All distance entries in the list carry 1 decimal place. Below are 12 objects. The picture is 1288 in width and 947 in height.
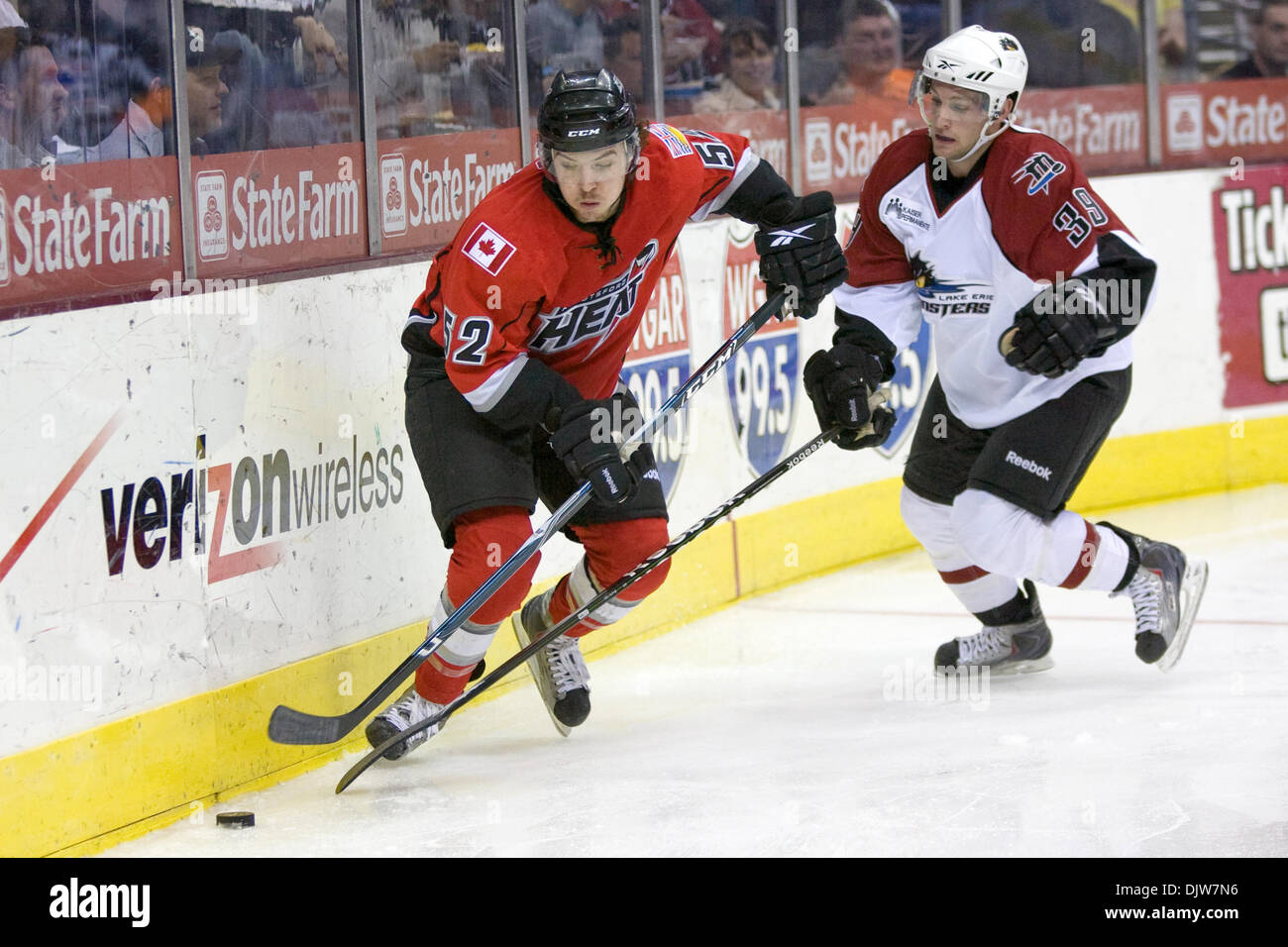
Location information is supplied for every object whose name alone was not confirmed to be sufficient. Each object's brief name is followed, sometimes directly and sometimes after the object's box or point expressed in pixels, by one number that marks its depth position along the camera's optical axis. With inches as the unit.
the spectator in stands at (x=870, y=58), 454.9
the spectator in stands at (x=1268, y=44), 516.4
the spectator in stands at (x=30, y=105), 242.2
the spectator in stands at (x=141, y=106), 259.9
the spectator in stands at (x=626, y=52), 389.1
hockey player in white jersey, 290.7
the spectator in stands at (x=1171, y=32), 506.9
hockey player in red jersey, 254.8
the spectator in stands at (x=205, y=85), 276.1
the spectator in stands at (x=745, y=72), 421.4
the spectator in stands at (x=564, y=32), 363.9
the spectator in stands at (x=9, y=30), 240.5
